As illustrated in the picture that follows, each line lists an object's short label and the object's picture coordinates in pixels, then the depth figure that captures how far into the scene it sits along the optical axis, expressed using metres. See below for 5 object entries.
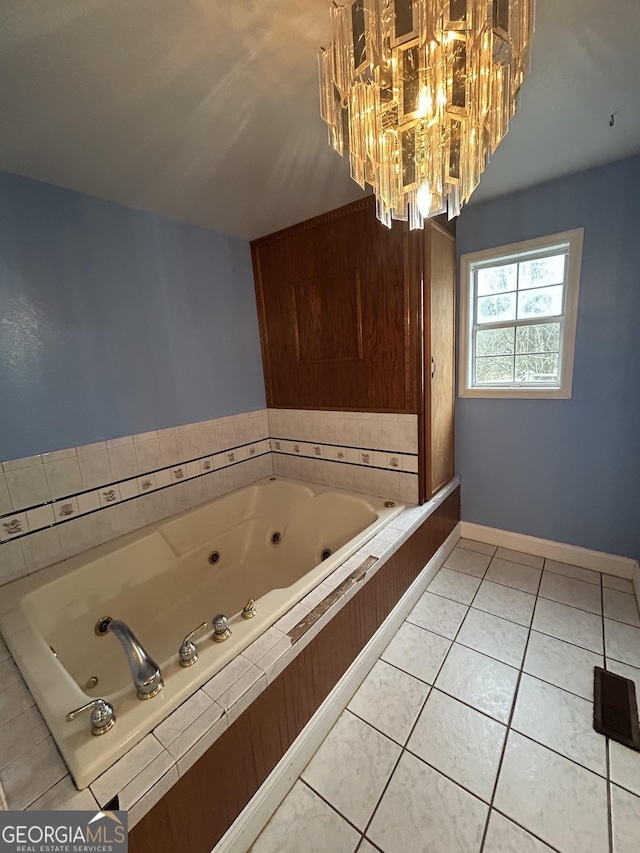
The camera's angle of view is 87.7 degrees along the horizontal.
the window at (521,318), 2.00
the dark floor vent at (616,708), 1.25
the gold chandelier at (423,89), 0.72
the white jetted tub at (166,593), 0.94
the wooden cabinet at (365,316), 1.95
